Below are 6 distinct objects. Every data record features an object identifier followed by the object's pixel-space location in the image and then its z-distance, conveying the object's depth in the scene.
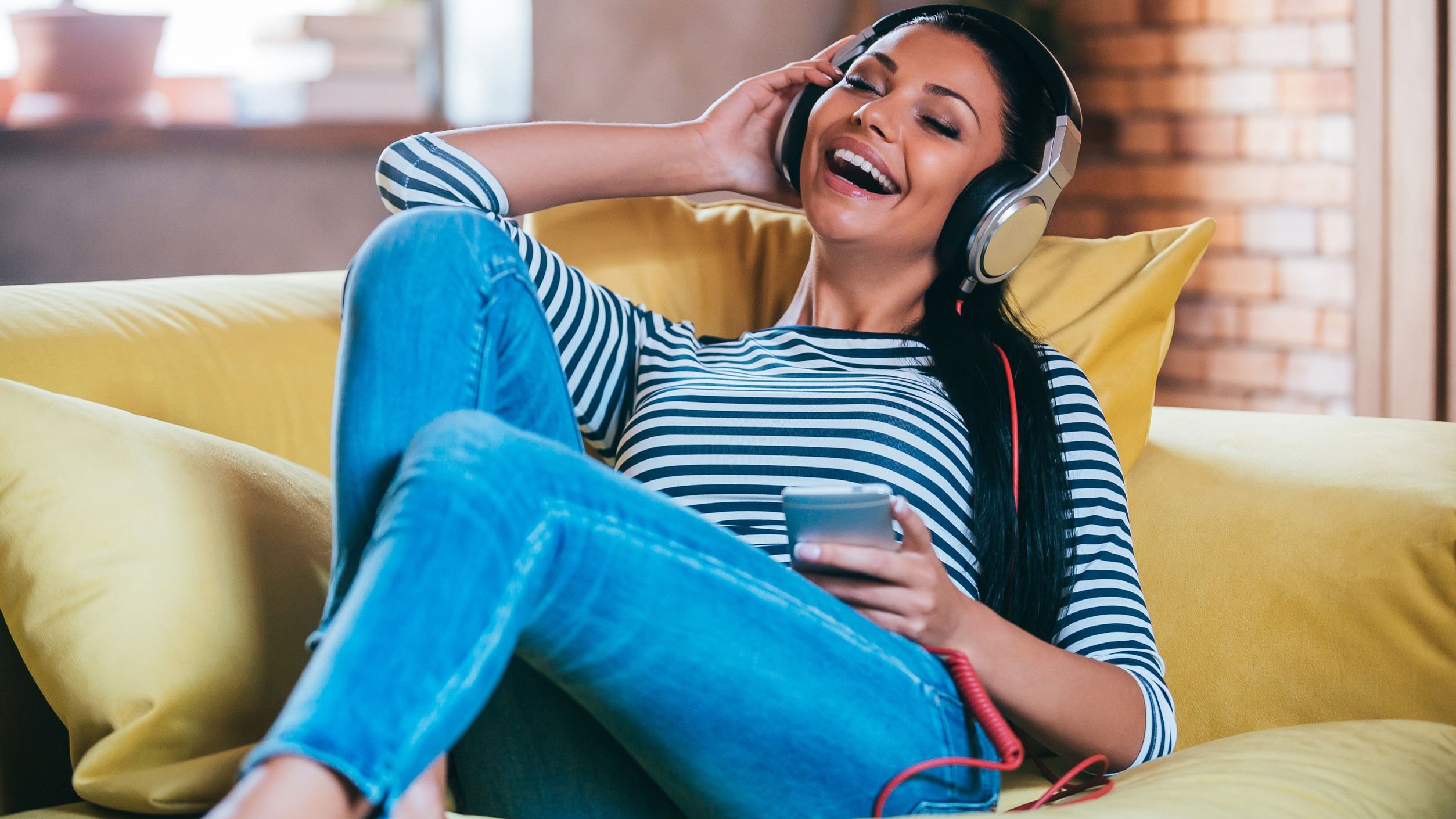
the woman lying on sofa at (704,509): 2.14
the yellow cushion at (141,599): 2.29
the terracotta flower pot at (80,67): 3.36
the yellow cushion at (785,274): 2.62
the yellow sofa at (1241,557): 2.34
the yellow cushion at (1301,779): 2.26
